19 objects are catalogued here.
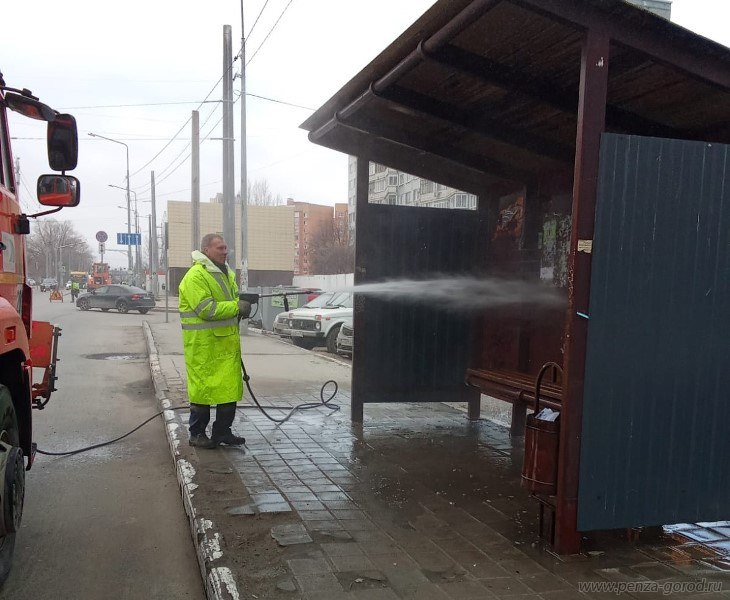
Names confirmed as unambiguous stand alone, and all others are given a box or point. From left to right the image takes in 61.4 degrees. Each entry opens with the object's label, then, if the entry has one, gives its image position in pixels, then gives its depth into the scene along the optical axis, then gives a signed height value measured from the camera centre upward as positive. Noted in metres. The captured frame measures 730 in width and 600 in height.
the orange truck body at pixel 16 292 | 3.33 -0.34
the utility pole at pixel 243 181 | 16.66 +1.84
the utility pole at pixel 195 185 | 20.06 +1.88
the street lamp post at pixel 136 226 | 50.92 +1.50
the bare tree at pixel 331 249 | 63.91 -0.37
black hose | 7.20 -2.04
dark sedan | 31.53 -3.00
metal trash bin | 3.73 -1.25
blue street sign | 45.93 +0.16
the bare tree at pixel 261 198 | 76.69 +5.77
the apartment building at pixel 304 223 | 94.75 +3.72
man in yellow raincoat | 5.54 -0.89
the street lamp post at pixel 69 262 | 76.71 -3.39
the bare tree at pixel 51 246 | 94.38 -1.12
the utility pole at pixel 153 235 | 36.12 +0.40
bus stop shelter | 3.54 +0.27
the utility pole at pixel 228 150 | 16.28 +2.50
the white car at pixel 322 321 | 15.95 -1.99
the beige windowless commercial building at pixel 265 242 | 57.88 +0.21
